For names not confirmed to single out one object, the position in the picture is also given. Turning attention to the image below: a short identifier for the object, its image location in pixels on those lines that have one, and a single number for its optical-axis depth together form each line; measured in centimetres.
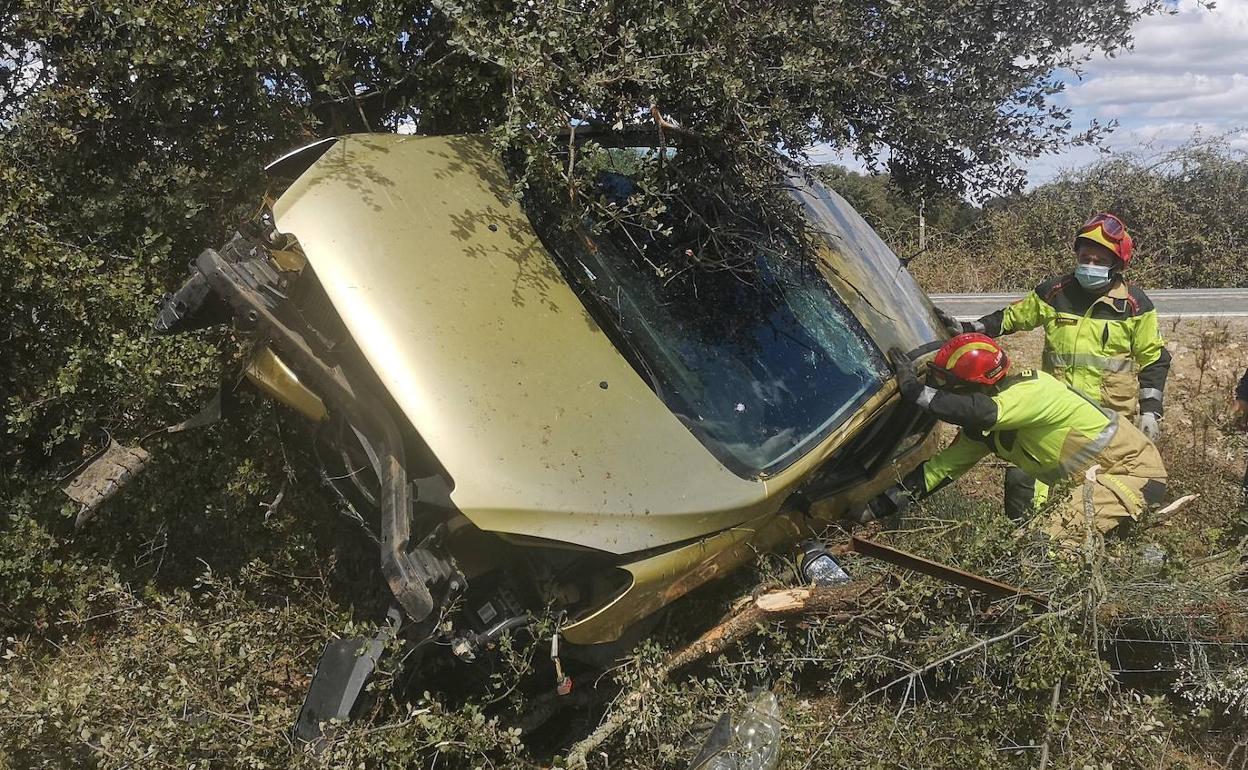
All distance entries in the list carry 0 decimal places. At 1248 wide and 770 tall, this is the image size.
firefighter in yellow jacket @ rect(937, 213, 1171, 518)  421
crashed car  227
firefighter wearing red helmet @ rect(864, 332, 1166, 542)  360
